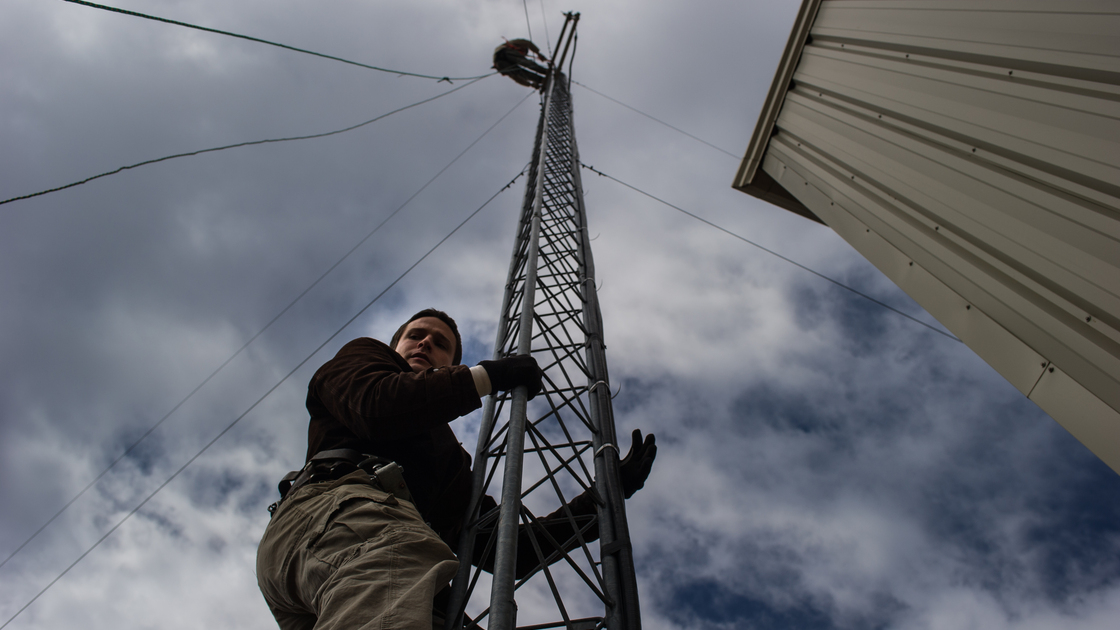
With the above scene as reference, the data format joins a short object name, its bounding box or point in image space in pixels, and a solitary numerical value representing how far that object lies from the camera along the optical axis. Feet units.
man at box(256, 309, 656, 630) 6.85
